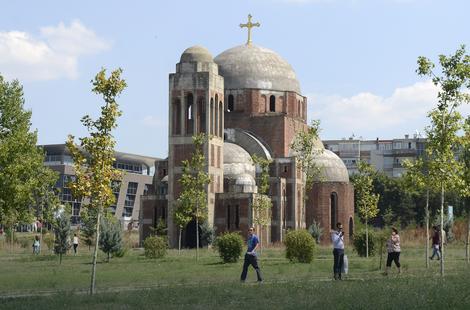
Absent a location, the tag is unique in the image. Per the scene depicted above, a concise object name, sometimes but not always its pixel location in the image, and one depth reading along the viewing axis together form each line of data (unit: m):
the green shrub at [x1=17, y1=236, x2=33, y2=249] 66.86
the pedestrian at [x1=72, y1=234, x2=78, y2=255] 54.50
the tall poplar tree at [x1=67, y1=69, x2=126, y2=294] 26.02
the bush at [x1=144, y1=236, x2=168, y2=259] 46.50
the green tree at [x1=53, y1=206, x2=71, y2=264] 48.84
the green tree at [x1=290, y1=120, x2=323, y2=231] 58.53
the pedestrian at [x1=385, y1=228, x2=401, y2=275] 30.50
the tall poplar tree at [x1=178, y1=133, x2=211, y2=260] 53.16
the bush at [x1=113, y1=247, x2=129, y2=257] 47.78
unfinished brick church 72.06
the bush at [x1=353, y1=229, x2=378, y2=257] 44.78
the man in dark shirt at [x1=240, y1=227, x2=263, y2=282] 27.34
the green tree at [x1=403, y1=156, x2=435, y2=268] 31.08
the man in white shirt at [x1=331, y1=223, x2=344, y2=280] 27.71
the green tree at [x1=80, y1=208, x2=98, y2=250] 55.84
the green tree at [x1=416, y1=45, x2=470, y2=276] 30.02
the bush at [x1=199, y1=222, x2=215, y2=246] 67.56
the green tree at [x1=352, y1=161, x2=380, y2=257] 54.59
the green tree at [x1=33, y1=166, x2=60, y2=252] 55.63
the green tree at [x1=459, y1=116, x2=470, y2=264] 30.51
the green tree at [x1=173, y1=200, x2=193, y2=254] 53.66
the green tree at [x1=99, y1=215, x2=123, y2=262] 46.50
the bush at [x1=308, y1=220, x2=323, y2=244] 73.92
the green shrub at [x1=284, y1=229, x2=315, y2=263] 40.34
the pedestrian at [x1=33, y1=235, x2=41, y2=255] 55.57
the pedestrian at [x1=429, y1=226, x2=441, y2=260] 40.78
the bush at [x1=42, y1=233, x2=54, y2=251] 61.44
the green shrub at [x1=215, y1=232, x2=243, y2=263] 41.22
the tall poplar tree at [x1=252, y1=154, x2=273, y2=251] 61.41
